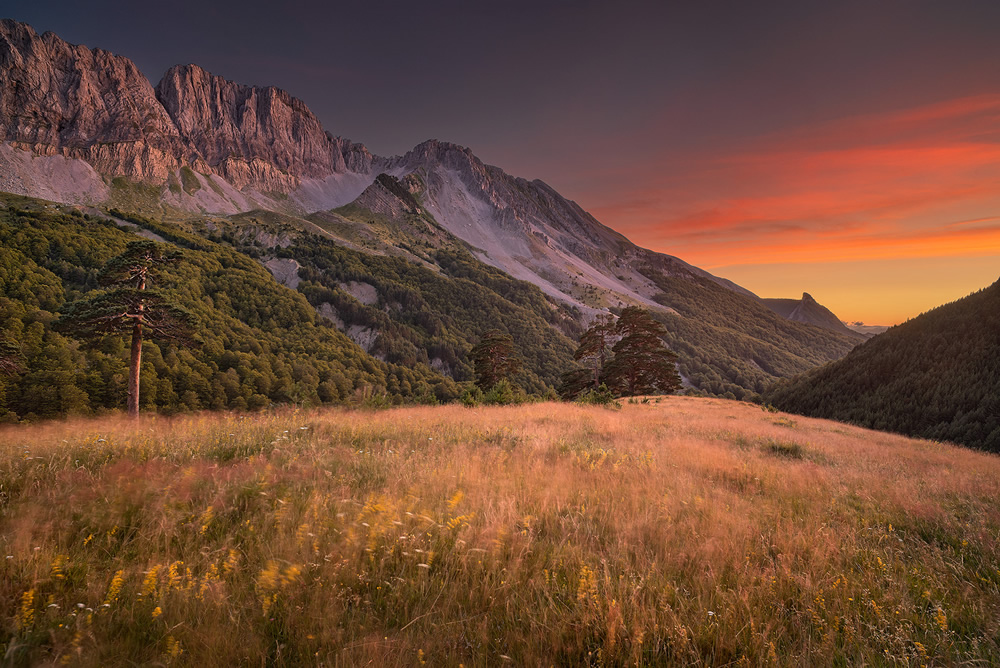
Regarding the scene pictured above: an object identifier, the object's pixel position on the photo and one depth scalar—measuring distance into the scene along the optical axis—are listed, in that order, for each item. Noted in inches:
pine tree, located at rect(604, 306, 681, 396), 1728.6
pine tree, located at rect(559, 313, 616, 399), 1712.6
